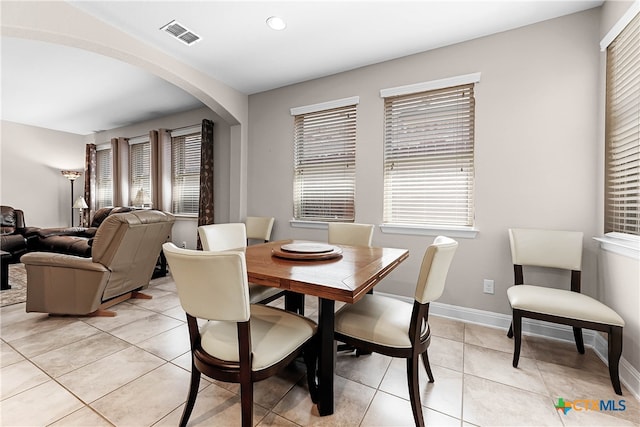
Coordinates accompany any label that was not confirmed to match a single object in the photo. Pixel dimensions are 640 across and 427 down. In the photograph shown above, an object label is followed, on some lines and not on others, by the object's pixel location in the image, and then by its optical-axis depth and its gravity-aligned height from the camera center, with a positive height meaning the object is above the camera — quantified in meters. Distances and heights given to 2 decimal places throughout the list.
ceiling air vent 2.41 +1.63
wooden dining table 1.16 -0.34
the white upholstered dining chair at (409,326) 1.26 -0.62
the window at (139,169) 5.34 +0.74
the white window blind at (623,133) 1.72 +0.53
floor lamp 5.98 +0.70
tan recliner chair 2.46 -0.63
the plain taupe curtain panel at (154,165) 4.89 +0.75
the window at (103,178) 6.05 +0.63
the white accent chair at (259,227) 3.61 -0.28
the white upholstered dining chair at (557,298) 1.60 -0.62
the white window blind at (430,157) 2.60 +0.52
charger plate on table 1.67 -0.30
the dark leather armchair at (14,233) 4.43 -0.49
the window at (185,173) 4.70 +0.59
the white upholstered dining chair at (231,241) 2.07 -0.30
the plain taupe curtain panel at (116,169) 5.53 +0.76
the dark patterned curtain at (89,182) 6.12 +0.54
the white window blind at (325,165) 3.21 +0.54
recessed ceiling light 2.31 +1.64
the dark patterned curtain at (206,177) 4.26 +0.47
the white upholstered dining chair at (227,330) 1.04 -0.61
